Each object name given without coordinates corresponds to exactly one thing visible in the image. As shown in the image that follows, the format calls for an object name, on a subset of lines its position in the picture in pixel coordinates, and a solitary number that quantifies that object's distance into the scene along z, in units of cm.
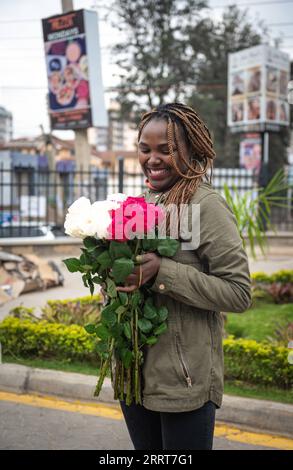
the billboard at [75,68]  1272
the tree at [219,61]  3372
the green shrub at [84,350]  414
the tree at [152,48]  3266
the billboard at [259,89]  1888
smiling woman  181
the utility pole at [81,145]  1407
